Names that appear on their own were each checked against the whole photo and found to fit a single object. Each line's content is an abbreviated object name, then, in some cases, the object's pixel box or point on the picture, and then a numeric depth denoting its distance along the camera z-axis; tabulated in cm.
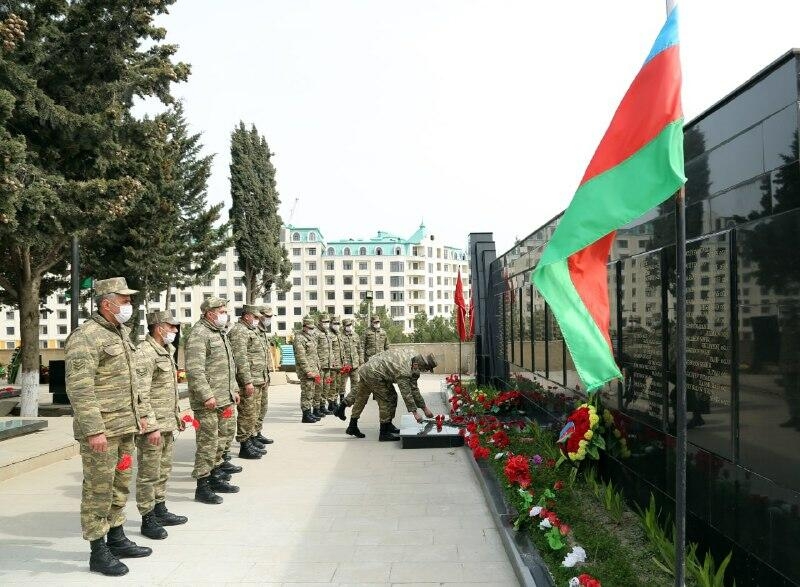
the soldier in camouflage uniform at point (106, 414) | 511
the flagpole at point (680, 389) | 280
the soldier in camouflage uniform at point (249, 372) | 932
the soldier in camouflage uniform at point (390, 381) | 1012
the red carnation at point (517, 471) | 625
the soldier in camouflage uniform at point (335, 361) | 1488
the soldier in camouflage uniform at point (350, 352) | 1546
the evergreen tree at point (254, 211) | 3161
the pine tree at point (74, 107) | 1087
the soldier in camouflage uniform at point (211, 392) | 718
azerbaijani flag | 282
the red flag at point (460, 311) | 1761
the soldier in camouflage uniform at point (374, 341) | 1705
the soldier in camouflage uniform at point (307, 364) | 1316
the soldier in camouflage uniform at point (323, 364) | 1436
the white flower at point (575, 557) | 455
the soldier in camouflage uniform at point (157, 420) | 596
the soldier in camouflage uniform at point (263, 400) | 1048
